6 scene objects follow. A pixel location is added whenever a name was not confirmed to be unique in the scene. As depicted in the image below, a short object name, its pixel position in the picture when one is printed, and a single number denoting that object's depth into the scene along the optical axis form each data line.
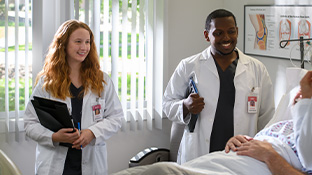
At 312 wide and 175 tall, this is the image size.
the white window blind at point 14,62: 3.36
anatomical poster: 3.49
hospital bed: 1.77
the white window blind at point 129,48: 3.76
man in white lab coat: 2.85
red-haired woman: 2.75
